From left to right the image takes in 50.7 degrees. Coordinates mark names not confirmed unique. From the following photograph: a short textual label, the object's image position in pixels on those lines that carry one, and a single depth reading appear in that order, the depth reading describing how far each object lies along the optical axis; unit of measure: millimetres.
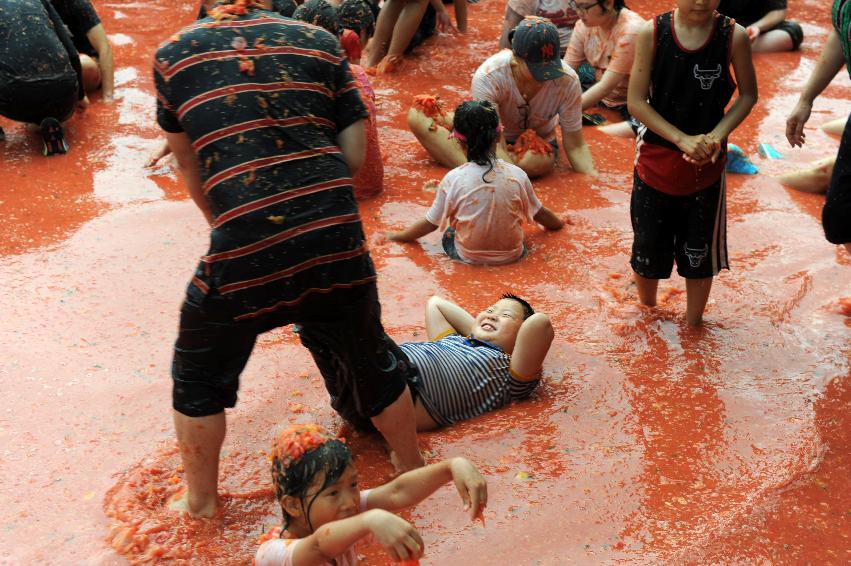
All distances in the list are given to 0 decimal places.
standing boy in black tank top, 3492
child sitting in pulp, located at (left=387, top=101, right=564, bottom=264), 4512
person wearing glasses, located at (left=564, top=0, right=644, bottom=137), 6016
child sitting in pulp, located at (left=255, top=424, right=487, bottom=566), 2121
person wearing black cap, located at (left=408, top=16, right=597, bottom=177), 5094
